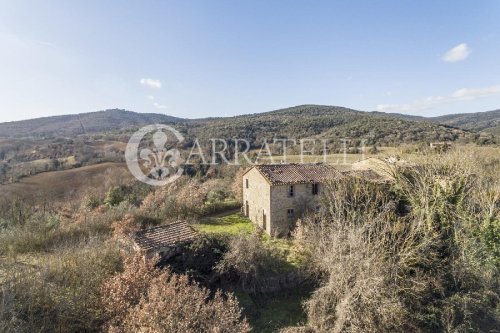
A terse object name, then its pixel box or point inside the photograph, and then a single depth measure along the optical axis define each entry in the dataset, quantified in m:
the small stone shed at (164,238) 15.52
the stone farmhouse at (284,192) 23.47
